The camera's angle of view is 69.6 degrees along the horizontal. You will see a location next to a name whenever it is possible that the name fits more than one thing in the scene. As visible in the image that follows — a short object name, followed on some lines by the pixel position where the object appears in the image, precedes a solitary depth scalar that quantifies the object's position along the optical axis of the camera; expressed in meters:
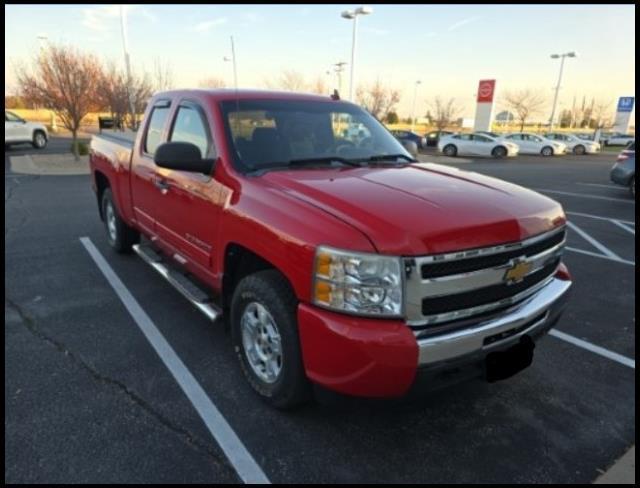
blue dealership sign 40.01
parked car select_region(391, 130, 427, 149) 24.99
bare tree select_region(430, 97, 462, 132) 48.91
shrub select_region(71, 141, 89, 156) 17.28
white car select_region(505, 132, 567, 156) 31.06
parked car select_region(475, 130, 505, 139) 28.74
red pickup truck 2.20
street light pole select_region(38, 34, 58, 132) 33.96
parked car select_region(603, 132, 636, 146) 46.88
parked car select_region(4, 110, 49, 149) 19.11
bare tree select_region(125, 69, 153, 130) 19.64
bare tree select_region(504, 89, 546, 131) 61.34
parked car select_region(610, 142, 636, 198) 12.17
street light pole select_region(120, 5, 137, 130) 19.24
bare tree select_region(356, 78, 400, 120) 37.92
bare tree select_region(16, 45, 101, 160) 15.35
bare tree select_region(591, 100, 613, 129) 74.26
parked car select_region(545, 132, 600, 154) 34.16
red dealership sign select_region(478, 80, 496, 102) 37.25
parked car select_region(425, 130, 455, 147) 31.73
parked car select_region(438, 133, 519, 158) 27.48
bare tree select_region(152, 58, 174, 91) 24.44
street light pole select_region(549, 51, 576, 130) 44.28
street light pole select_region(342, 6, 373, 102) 21.44
